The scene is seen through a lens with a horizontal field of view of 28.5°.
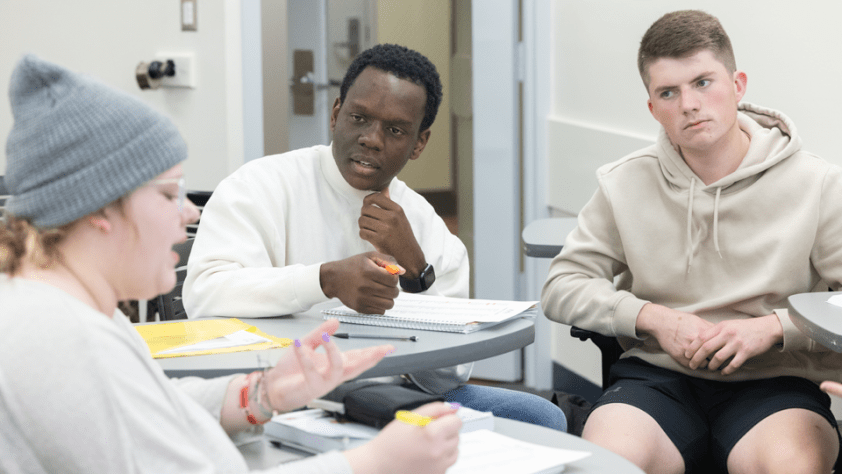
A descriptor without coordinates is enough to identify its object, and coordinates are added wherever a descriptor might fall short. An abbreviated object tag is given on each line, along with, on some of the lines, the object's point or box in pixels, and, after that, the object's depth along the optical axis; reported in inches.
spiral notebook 105.1
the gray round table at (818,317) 97.5
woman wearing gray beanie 69.7
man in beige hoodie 110.4
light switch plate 185.5
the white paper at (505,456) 87.2
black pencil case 89.7
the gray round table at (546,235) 124.8
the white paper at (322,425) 89.5
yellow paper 100.8
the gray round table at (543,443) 88.5
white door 226.6
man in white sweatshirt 110.8
